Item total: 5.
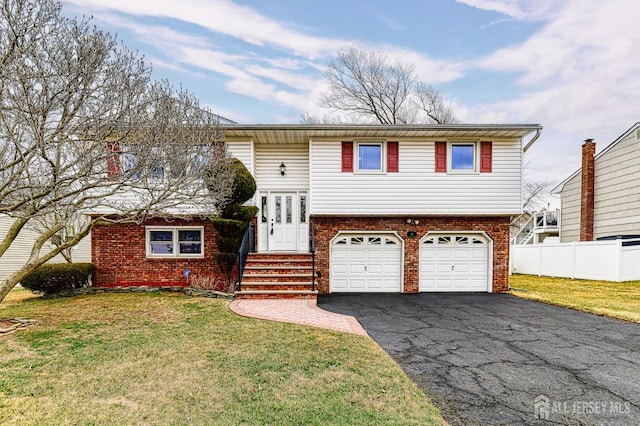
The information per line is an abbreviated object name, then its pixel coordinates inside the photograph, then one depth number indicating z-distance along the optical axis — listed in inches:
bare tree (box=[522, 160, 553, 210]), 1192.8
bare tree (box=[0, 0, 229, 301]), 214.2
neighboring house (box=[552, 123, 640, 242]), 571.5
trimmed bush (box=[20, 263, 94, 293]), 384.0
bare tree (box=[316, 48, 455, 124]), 932.0
